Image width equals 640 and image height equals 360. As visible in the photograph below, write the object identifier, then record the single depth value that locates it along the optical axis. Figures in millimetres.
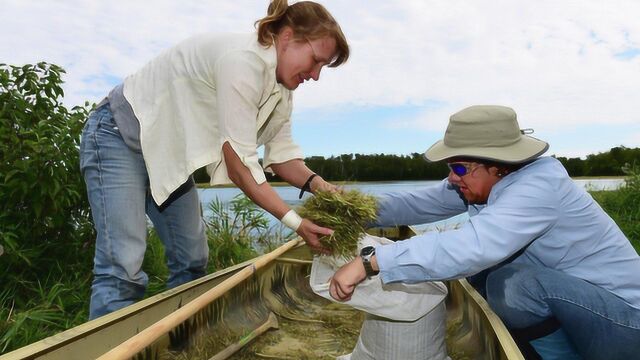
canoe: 2377
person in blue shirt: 2260
